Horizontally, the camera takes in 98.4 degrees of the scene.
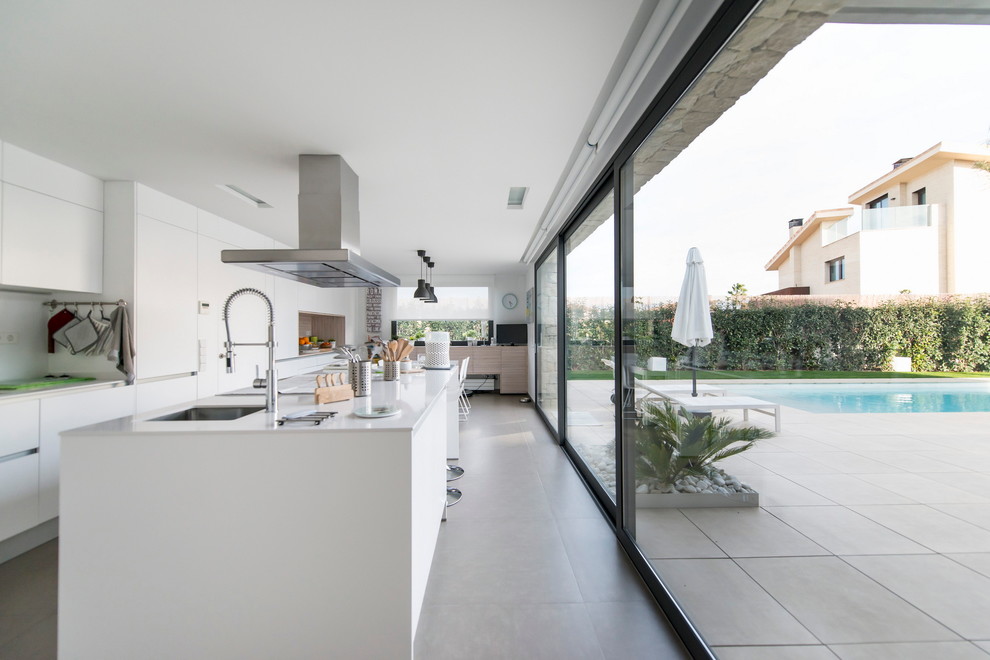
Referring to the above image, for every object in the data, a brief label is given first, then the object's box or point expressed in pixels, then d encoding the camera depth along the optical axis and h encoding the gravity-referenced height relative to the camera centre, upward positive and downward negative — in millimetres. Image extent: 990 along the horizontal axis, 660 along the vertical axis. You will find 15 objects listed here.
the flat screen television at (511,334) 8164 -6
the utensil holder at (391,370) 3076 -261
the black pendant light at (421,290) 5934 +612
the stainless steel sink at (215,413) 2061 -387
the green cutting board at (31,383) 2564 -315
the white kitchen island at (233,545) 1545 -771
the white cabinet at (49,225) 2609 +726
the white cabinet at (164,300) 3344 +284
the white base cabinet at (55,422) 2609 -573
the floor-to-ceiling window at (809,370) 722 -90
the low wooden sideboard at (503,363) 7797 -537
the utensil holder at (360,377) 2367 -239
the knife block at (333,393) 2104 -305
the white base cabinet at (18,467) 2400 -773
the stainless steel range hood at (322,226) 2658 +721
